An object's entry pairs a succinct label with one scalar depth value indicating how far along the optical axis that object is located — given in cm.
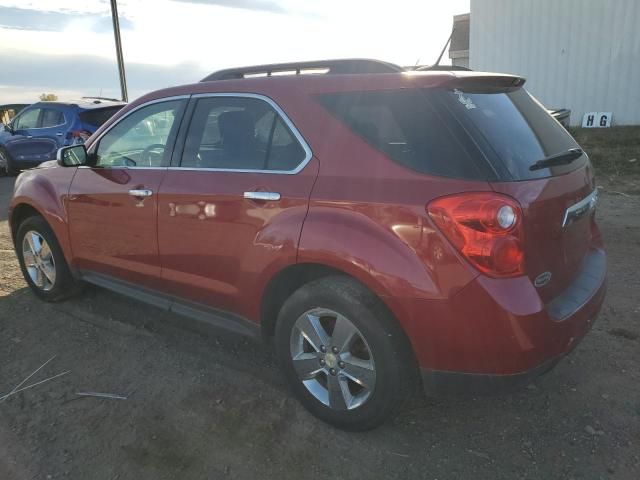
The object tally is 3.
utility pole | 1467
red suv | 223
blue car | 1064
